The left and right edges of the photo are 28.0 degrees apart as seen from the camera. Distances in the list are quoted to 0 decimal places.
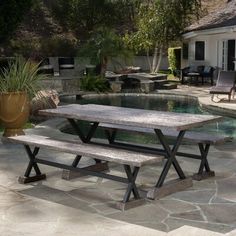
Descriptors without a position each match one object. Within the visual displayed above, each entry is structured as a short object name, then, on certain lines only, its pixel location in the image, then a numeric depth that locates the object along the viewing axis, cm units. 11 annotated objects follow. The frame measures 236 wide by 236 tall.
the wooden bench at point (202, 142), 574
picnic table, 491
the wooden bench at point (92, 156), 460
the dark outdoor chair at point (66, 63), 2114
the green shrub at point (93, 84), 1809
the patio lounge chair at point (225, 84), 1431
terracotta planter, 803
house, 2036
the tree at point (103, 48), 1855
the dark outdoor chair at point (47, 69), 1956
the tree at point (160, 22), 2077
